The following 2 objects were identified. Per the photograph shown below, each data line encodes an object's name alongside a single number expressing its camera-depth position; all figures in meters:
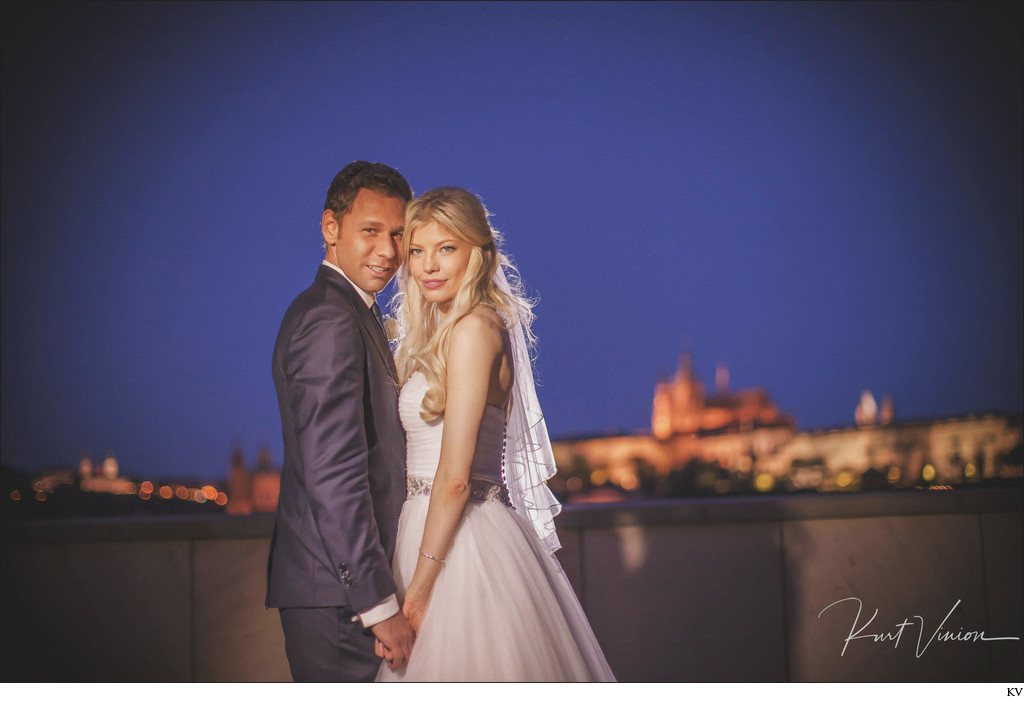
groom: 2.12
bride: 2.25
